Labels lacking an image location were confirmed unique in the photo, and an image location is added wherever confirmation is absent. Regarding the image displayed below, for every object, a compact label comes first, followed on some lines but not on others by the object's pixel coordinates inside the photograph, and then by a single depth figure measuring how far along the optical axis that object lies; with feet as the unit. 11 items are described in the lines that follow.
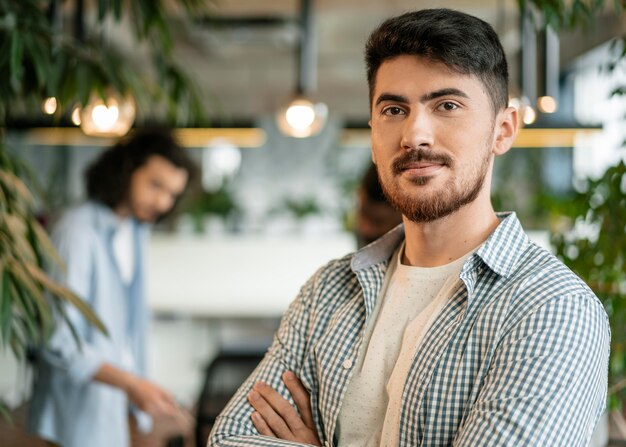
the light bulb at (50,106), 6.61
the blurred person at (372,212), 8.70
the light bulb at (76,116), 6.79
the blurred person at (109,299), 8.47
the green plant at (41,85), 5.81
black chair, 11.98
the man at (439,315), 3.73
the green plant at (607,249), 6.66
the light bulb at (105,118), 14.01
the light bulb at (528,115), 15.16
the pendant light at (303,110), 14.46
